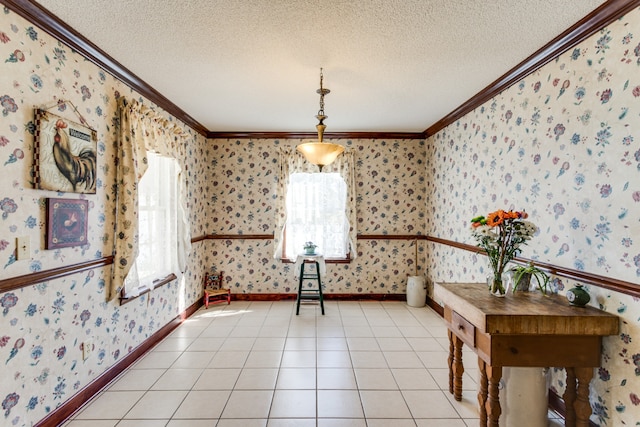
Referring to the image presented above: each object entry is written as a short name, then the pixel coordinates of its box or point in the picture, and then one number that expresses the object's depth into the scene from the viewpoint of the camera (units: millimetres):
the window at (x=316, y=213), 4918
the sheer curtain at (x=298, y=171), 4824
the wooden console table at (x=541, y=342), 1737
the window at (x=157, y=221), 3240
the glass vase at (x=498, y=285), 2072
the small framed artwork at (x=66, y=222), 2014
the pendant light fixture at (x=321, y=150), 2792
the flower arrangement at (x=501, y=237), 2018
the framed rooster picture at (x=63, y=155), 1933
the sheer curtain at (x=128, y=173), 2611
